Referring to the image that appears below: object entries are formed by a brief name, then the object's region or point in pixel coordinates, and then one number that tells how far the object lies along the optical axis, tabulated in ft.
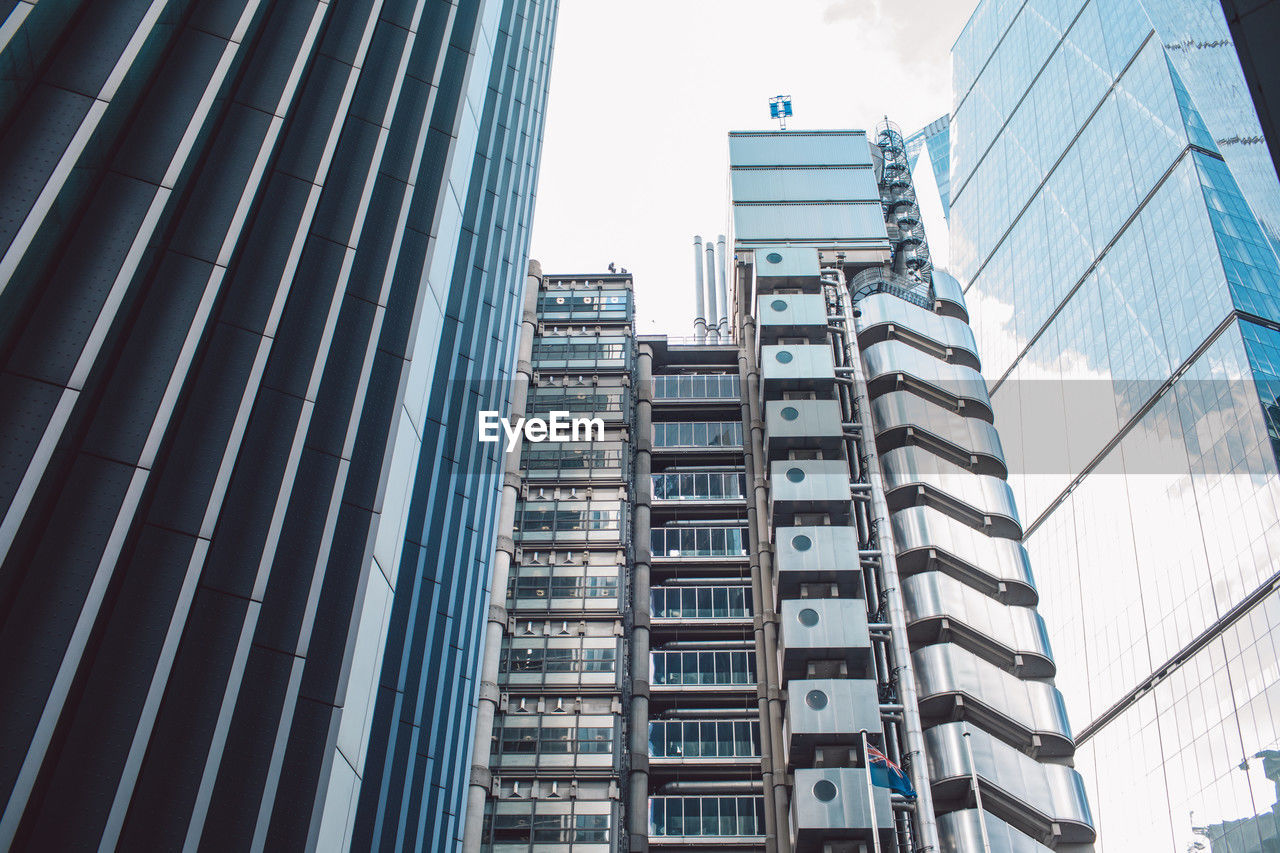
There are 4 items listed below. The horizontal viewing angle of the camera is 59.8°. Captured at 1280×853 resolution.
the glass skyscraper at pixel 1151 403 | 224.74
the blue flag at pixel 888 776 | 135.54
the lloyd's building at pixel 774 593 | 180.86
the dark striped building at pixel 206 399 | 45.62
